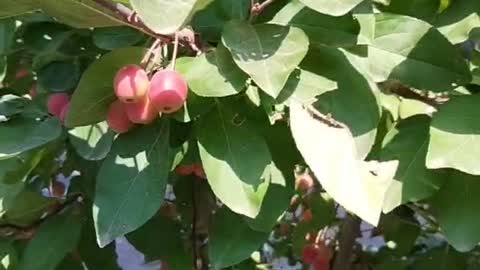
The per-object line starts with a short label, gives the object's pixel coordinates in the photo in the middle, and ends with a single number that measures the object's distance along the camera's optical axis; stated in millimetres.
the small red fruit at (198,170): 1014
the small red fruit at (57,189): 1363
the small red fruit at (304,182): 1361
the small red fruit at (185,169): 1020
